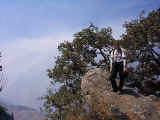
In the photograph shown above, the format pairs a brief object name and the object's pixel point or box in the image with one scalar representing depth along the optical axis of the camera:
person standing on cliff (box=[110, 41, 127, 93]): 10.94
